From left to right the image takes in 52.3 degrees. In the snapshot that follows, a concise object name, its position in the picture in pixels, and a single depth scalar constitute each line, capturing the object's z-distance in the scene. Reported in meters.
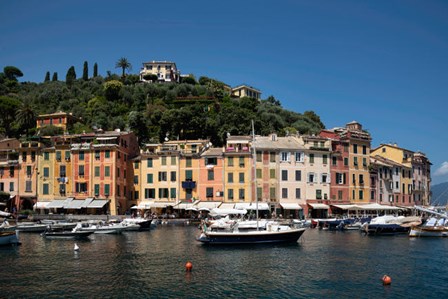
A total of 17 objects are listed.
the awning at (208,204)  71.69
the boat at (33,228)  59.88
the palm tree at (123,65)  152.12
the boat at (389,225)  58.41
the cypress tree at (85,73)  154.52
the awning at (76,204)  72.38
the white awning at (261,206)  68.97
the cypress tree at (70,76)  148.00
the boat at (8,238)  43.41
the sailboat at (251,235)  43.75
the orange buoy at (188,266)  31.64
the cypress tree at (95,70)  159.12
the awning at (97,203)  71.76
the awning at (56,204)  73.18
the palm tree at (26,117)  100.75
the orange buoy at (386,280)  27.96
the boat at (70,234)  51.41
